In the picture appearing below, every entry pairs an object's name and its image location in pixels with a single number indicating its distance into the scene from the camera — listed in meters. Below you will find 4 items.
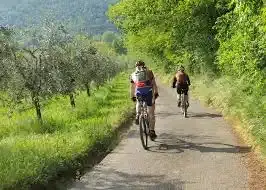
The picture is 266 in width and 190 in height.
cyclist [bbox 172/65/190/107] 18.53
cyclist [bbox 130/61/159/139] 12.43
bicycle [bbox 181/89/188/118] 18.33
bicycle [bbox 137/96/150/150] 12.34
